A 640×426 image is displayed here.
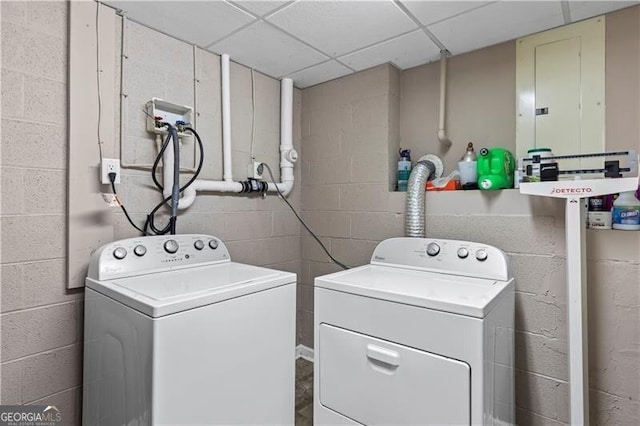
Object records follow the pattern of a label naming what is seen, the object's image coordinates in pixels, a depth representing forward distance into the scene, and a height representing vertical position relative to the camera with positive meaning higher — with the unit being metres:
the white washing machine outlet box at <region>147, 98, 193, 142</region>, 1.73 +0.55
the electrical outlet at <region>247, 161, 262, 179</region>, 2.27 +0.31
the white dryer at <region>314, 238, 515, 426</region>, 1.15 -0.47
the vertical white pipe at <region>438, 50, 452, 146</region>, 2.06 +0.71
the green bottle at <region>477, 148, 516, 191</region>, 1.74 +0.25
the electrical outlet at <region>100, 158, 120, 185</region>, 1.53 +0.22
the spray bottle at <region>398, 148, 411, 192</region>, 2.17 +0.30
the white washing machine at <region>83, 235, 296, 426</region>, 1.06 -0.43
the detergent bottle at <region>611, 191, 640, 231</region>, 1.47 +0.02
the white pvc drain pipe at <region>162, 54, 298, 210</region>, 1.86 +0.39
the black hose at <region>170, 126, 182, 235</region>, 1.69 +0.18
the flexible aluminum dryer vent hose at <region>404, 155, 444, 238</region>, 1.96 +0.09
